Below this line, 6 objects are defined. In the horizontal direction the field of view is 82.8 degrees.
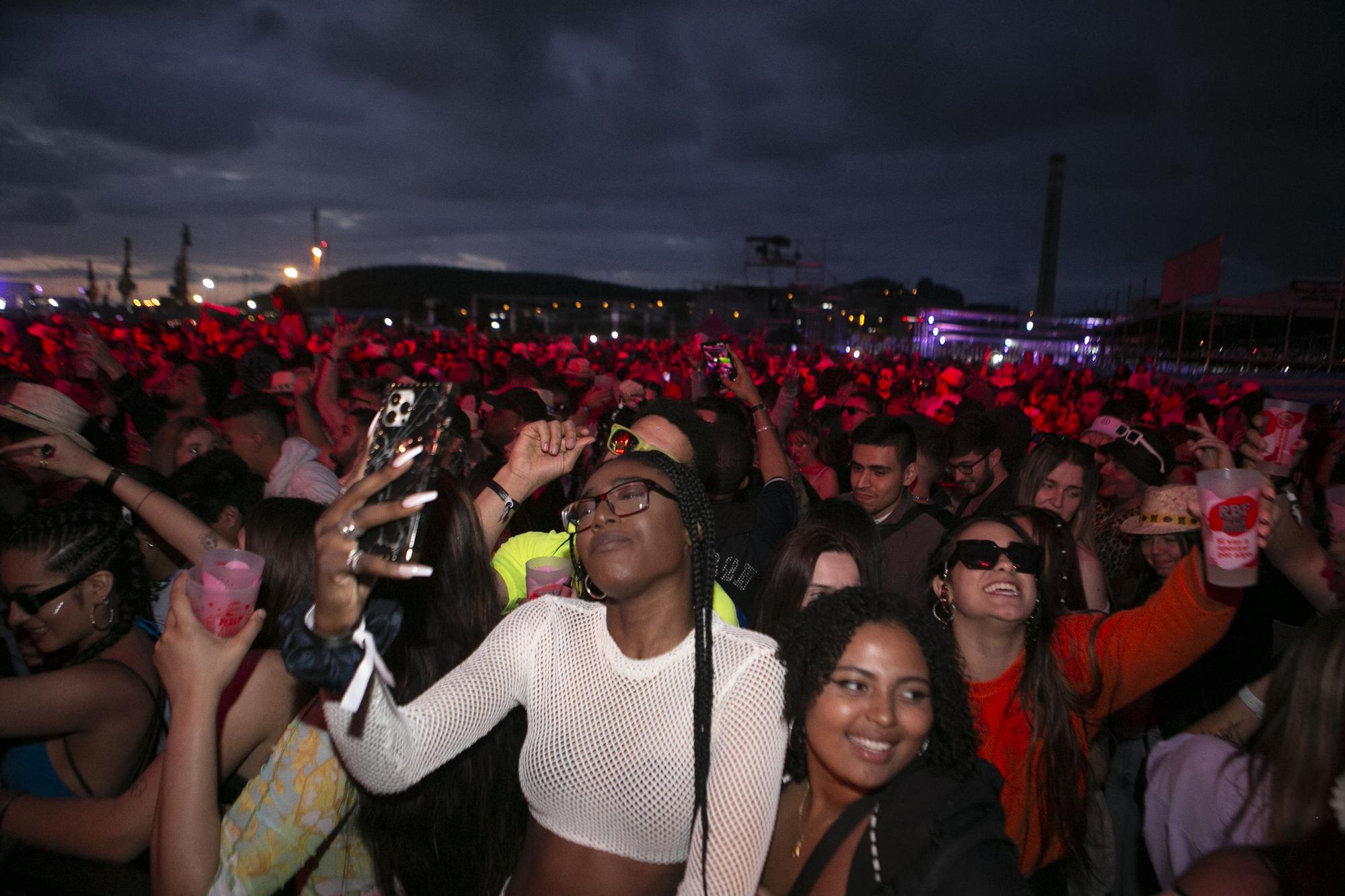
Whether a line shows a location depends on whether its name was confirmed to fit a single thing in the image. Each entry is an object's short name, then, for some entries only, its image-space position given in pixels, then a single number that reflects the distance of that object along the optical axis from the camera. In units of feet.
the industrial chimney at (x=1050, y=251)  160.97
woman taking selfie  5.12
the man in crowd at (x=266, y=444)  14.76
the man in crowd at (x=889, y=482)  12.26
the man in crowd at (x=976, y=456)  15.64
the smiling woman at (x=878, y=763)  5.00
